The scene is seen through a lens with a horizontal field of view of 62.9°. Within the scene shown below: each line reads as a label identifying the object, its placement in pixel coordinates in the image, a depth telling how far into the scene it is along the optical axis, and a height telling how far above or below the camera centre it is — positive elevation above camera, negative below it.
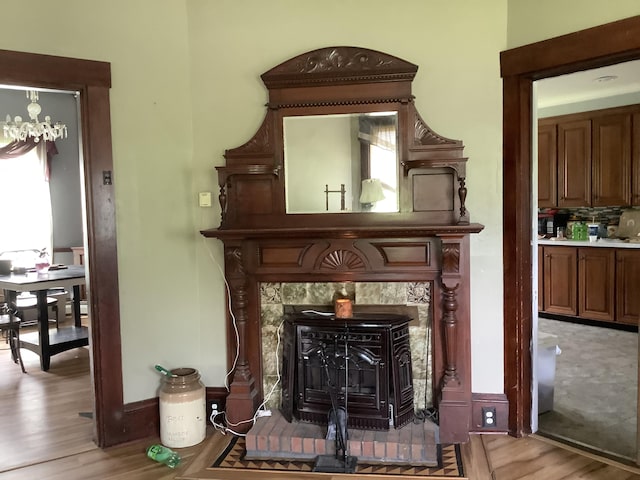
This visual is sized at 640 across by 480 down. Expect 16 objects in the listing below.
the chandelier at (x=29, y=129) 5.38 +1.04
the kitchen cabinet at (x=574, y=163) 5.64 +0.58
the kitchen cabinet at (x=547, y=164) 5.91 +0.60
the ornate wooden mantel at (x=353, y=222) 2.84 -0.01
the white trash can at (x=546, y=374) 3.28 -0.99
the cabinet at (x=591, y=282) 5.17 -0.70
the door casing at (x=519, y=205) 2.74 +0.07
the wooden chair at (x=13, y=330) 4.46 -0.88
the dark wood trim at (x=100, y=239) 2.81 -0.07
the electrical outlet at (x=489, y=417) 2.96 -1.13
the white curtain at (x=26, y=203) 6.18 +0.30
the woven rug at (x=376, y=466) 2.54 -1.23
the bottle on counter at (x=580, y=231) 5.85 -0.17
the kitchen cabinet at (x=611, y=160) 5.34 +0.57
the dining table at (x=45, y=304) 4.36 -0.65
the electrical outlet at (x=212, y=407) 3.18 -1.11
